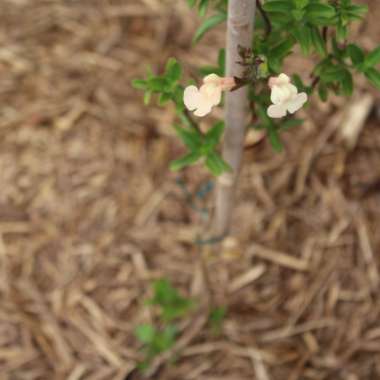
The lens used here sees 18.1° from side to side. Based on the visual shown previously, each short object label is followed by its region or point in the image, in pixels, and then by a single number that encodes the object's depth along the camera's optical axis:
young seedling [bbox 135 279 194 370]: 0.82
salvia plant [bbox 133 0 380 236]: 0.58
